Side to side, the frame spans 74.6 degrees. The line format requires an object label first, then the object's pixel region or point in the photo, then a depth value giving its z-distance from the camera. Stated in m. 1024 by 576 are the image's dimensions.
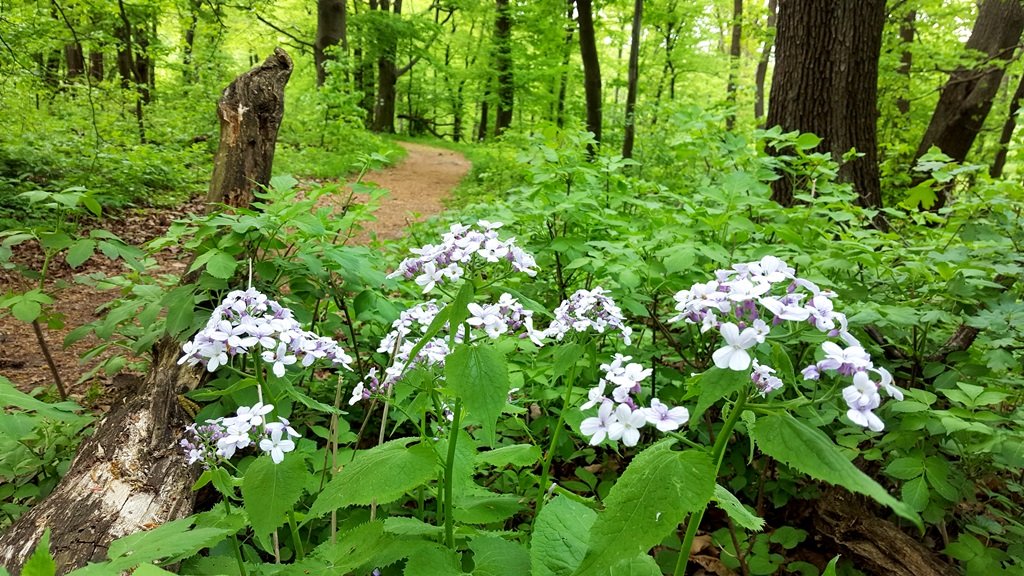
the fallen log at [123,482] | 0.67
